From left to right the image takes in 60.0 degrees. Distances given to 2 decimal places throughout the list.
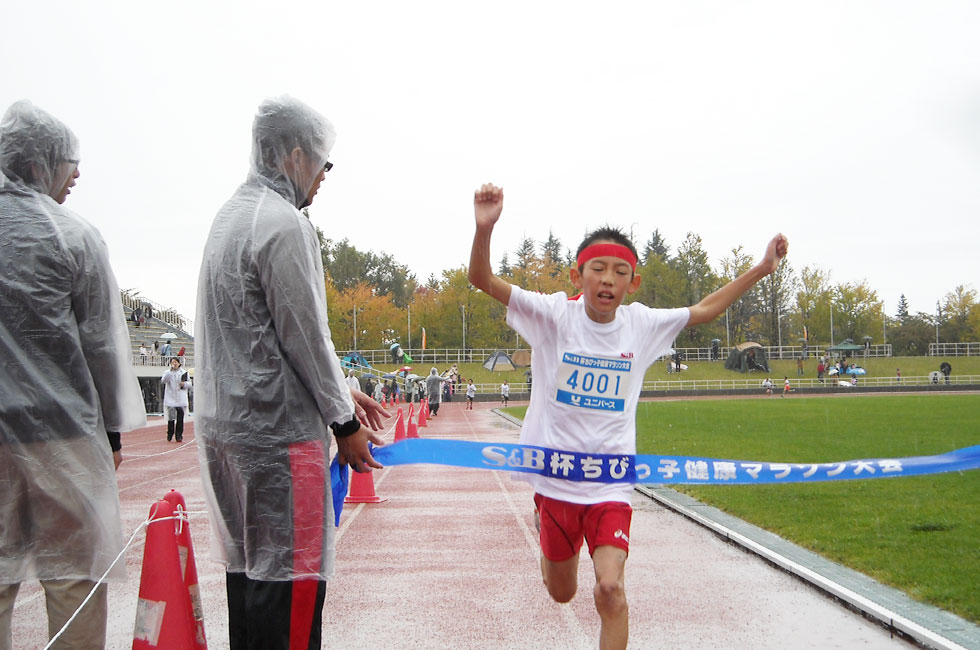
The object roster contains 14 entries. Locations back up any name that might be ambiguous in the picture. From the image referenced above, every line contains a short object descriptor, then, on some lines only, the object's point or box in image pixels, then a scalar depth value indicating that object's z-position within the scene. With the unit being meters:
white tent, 70.88
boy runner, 3.97
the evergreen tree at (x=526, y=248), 115.12
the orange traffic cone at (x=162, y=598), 3.66
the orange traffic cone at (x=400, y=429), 17.55
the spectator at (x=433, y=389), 31.36
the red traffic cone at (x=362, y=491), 10.61
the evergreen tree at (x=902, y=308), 133.73
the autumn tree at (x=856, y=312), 84.69
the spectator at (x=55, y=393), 3.25
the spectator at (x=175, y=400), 20.56
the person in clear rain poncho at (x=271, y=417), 3.01
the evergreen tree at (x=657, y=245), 104.12
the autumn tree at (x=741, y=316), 87.81
